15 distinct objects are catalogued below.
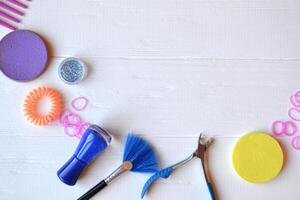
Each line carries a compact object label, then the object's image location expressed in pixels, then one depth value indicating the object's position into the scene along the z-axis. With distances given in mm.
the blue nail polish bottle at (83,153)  831
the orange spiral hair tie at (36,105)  854
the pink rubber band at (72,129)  862
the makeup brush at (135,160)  845
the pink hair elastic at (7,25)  870
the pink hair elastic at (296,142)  887
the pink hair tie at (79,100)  868
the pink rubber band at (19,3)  877
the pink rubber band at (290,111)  893
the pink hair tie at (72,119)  864
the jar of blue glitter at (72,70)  863
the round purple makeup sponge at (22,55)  854
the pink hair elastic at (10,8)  876
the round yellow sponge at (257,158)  866
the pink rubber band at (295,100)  893
